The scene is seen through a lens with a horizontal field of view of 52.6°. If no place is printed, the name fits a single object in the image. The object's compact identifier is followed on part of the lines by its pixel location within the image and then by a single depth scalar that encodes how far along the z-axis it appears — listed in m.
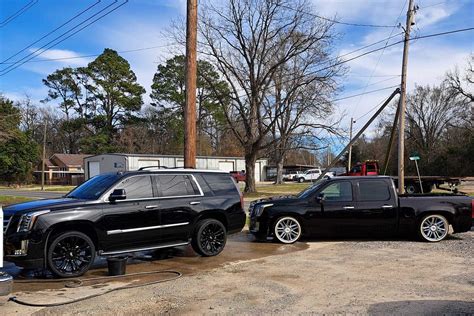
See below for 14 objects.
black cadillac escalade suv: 7.68
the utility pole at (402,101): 21.19
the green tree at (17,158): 65.95
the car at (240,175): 57.31
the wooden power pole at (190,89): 12.76
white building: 50.00
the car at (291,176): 69.94
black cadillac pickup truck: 11.14
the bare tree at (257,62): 30.03
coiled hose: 6.26
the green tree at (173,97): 60.84
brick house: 73.81
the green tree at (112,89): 78.69
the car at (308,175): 67.44
